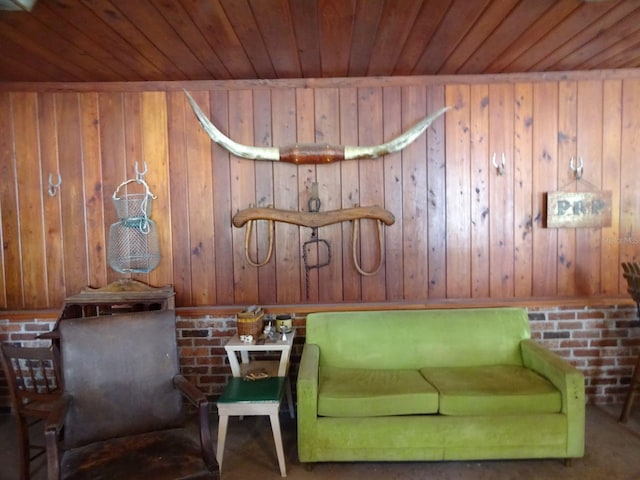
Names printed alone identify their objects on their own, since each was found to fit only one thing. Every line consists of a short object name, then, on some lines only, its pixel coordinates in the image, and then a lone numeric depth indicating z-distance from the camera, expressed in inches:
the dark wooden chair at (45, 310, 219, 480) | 64.0
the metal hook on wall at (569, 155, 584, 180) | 115.8
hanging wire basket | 111.8
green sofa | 85.4
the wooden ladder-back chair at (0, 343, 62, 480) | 82.6
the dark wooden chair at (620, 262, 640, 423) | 103.7
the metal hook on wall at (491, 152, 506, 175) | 116.0
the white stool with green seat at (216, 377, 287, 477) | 85.7
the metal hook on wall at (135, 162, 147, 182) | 114.5
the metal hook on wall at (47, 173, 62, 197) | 113.7
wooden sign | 115.4
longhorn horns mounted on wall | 110.9
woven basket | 101.1
